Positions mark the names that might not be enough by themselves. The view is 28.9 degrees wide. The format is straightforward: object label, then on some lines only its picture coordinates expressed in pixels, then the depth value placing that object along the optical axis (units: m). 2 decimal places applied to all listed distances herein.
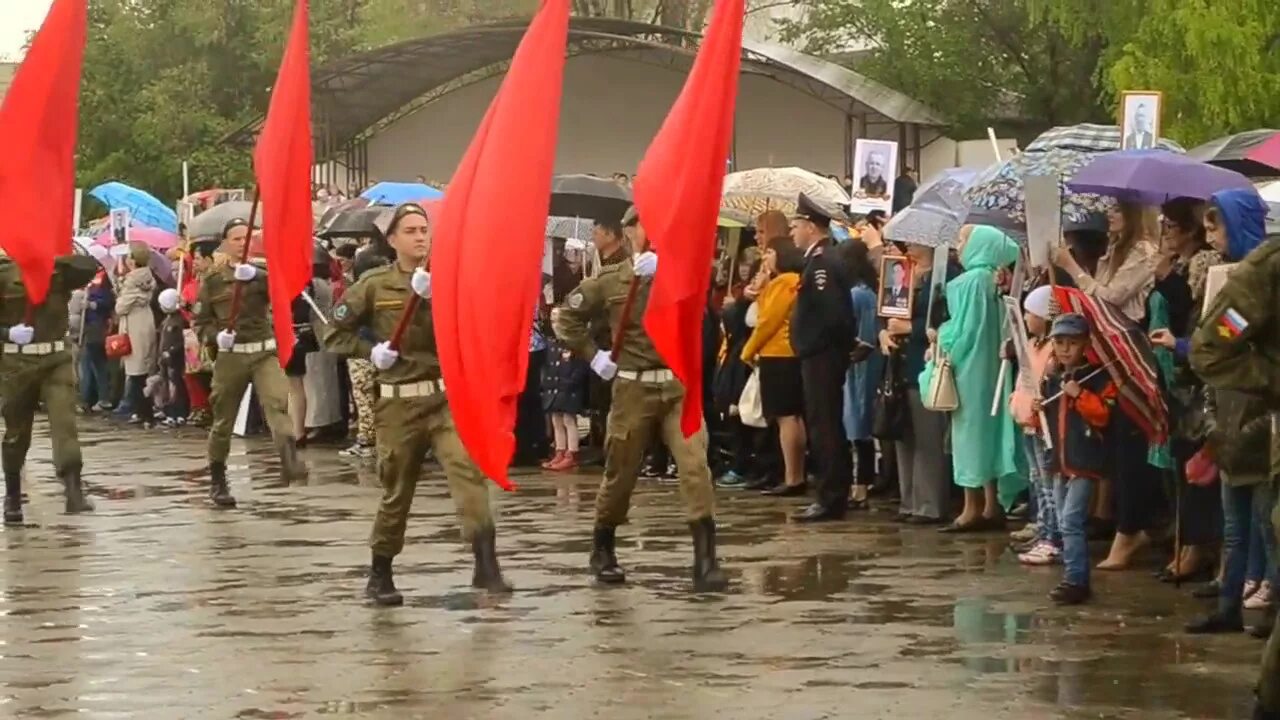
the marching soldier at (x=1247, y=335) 8.88
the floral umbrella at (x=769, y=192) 19.81
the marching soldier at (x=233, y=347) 16.98
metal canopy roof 34.72
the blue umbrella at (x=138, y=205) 28.06
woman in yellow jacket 16.23
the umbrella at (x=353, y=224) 21.81
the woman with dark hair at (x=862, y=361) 15.59
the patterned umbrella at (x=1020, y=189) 12.80
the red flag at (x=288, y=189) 13.62
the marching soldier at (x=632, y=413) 12.09
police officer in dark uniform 15.28
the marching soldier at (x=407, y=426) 11.88
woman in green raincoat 14.06
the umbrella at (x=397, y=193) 23.33
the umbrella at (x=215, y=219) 22.11
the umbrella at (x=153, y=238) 27.00
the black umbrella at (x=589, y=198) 19.59
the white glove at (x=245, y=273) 16.77
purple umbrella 11.73
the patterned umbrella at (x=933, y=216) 14.78
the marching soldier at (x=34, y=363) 15.57
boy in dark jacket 11.52
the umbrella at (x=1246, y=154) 15.85
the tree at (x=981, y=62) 39.09
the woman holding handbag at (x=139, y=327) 25.56
